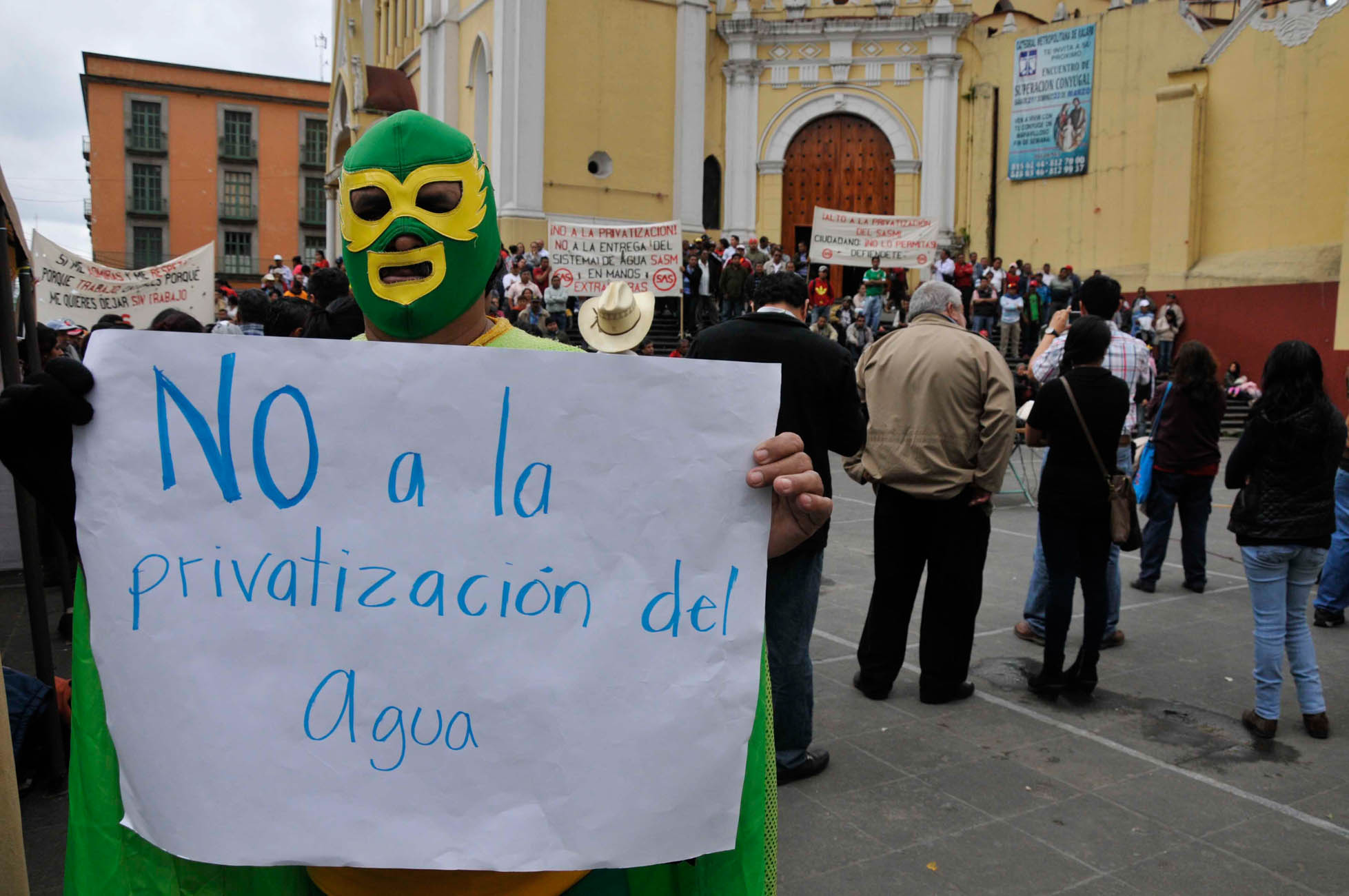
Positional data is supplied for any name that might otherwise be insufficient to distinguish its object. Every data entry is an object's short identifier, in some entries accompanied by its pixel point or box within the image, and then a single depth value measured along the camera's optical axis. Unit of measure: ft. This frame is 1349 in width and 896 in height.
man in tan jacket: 16.78
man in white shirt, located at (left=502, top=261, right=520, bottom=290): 61.82
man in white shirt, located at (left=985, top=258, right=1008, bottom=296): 72.84
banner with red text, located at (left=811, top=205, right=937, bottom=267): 65.77
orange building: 166.50
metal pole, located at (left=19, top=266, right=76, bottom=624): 15.96
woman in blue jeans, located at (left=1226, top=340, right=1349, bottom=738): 15.83
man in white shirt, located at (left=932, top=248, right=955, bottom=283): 75.72
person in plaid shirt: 19.81
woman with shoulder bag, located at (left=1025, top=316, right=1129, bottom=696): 17.39
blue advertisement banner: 81.35
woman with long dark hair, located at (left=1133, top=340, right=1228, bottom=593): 23.76
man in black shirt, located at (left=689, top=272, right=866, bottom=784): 13.75
